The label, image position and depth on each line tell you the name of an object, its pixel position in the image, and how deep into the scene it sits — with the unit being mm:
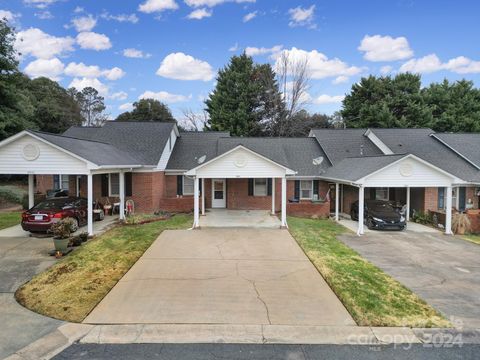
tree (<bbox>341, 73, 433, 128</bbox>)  35438
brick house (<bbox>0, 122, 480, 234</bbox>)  13625
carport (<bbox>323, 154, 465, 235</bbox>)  15227
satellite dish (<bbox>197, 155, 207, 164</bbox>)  20859
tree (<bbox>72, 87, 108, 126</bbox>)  67562
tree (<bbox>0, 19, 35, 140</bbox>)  25016
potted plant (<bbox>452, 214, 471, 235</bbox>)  16234
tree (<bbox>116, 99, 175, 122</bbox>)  51781
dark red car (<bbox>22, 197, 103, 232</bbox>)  12938
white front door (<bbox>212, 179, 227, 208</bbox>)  20881
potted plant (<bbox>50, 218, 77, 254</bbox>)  10344
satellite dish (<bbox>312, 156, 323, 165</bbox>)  21561
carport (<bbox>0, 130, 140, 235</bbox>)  12805
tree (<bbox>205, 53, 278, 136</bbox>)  39656
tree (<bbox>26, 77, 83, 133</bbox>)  38750
